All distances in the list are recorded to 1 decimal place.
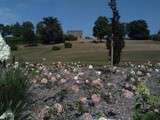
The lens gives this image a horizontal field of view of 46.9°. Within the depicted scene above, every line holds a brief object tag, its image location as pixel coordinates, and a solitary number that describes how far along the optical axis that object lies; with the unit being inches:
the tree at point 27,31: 856.0
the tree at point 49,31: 1386.9
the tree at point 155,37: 1435.6
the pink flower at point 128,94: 102.2
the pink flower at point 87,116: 88.5
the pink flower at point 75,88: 106.2
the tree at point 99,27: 1187.8
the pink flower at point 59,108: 93.7
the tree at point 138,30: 1519.3
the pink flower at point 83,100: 97.3
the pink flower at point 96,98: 98.2
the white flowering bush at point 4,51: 94.9
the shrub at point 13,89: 85.4
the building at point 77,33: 1671.1
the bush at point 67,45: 1201.8
